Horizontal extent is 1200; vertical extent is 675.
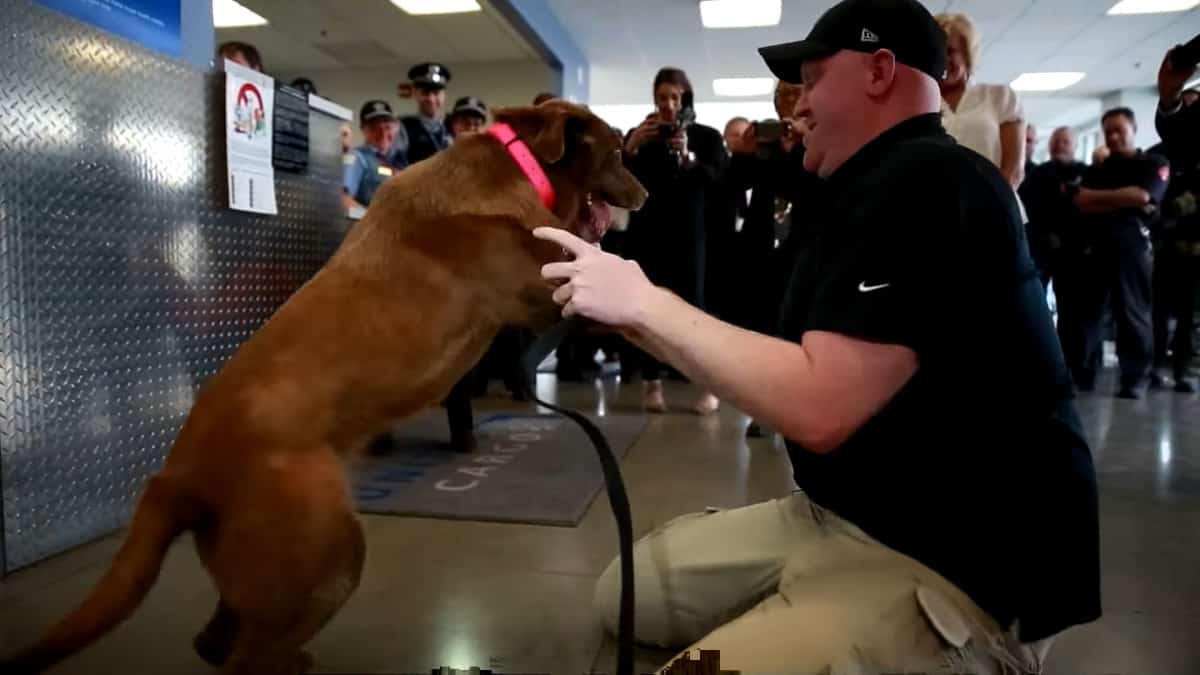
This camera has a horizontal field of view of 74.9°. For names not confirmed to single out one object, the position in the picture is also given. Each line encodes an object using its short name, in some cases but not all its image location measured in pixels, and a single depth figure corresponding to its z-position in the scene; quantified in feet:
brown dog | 3.91
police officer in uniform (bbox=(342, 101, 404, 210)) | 14.44
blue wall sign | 7.57
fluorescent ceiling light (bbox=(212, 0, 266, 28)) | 25.25
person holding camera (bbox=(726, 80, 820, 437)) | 10.79
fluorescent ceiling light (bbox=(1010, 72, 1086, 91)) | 34.53
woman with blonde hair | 9.45
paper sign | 9.12
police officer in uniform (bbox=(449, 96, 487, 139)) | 16.75
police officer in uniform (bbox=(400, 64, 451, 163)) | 16.33
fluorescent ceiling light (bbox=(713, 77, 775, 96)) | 35.29
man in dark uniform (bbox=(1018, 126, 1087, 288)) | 18.47
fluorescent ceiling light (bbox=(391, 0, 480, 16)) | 25.32
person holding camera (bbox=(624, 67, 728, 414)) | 13.11
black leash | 3.93
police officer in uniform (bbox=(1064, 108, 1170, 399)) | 16.69
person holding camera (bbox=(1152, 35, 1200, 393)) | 7.70
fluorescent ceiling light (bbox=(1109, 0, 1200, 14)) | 17.62
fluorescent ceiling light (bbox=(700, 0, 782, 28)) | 24.70
